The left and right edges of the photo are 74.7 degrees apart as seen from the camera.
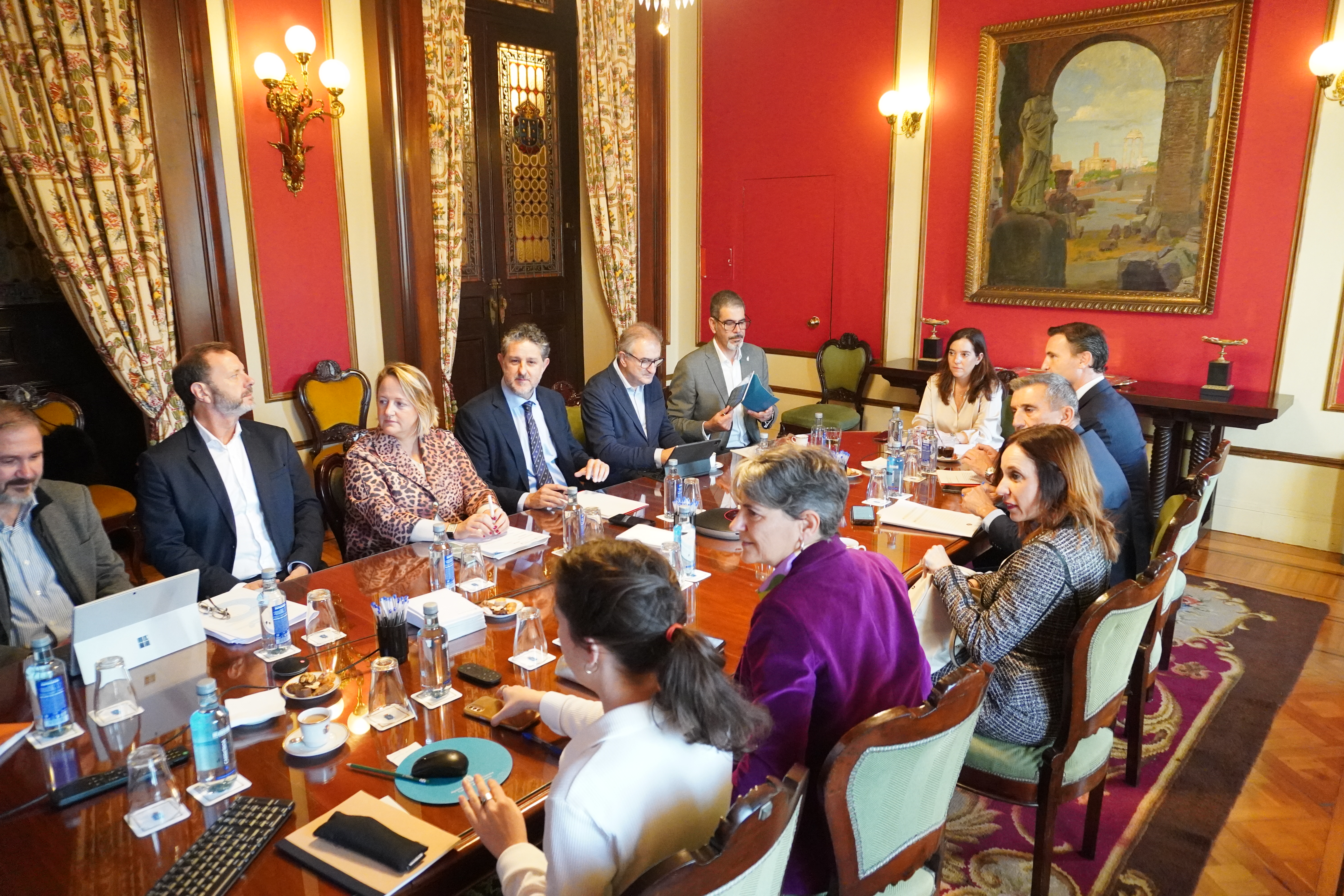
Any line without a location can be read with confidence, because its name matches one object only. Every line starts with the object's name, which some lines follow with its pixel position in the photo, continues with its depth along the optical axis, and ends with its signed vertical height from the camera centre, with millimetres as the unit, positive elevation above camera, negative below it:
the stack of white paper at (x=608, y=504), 3084 -878
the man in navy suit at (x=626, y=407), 4055 -706
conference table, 1316 -893
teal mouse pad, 1493 -891
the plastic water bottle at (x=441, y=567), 2377 -828
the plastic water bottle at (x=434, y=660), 1795 -815
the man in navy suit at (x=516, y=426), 3582 -700
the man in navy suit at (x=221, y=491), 2779 -758
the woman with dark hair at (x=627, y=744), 1225 -700
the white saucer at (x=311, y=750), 1589 -875
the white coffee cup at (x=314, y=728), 1590 -837
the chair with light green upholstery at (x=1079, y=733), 2025 -1164
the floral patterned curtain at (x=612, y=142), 6352 +823
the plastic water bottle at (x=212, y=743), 1487 -809
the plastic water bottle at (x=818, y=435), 3834 -778
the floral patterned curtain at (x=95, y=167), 3975 +400
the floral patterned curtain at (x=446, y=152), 5359 +624
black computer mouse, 1523 -868
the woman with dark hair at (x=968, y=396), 4484 -727
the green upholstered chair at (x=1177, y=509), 2658 -812
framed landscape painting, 5000 +578
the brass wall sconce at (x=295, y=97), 4672 +834
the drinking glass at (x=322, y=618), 2059 -844
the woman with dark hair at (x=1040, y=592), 2162 -823
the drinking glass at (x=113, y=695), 1698 -844
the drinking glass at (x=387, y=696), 1724 -855
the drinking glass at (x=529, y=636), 1983 -845
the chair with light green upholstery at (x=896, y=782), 1433 -891
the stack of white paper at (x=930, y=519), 2992 -912
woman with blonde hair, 2848 -769
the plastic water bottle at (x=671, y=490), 2975 -790
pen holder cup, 1898 -821
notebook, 1283 -890
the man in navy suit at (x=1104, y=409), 3518 -627
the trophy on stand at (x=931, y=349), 6062 -648
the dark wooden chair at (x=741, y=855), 1052 -727
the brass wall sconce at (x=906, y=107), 5992 +975
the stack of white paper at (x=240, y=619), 2051 -862
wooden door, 6188 +517
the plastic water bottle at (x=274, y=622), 1980 -813
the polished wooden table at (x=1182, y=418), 4688 -891
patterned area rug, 2451 -1683
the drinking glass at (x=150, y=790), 1419 -857
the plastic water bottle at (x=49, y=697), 1630 -811
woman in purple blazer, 1573 -707
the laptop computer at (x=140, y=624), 1797 -776
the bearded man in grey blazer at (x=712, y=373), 4645 -628
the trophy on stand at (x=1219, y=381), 4863 -703
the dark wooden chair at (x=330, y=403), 5074 -858
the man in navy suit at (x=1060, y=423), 3031 -676
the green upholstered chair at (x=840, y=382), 6328 -936
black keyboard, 1266 -885
